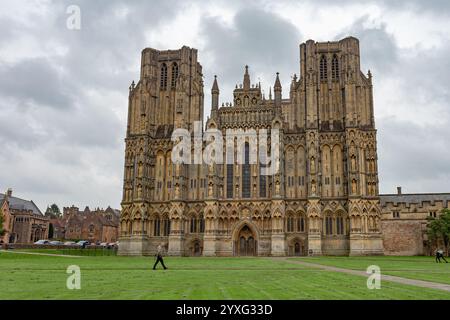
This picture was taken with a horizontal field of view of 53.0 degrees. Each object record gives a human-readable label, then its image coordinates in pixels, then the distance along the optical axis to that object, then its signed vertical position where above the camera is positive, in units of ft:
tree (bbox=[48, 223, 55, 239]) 405.94 +0.71
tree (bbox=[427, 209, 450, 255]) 211.00 +3.89
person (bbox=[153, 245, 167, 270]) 102.12 -5.44
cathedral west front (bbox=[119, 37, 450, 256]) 229.45 +27.13
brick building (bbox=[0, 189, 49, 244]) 355.75 +7.09
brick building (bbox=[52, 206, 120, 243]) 394.73 +4.76
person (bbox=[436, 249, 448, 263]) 146.26 -5.68
